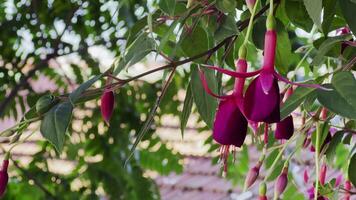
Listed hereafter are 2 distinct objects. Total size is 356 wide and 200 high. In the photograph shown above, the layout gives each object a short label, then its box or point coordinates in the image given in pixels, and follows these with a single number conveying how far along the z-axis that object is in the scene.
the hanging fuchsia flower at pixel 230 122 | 0.54
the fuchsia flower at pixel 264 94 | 0.52
